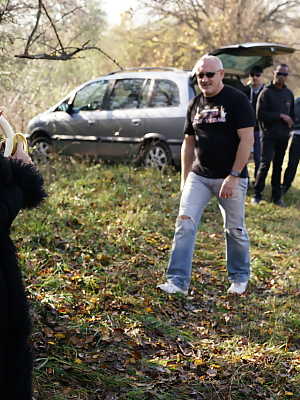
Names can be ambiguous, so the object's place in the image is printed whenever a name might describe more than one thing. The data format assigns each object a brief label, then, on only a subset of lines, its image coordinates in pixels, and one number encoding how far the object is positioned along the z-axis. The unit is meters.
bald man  4.65
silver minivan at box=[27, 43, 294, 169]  9.20
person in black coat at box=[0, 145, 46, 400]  2.15
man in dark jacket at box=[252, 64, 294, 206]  8.34
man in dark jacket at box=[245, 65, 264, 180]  9.24
